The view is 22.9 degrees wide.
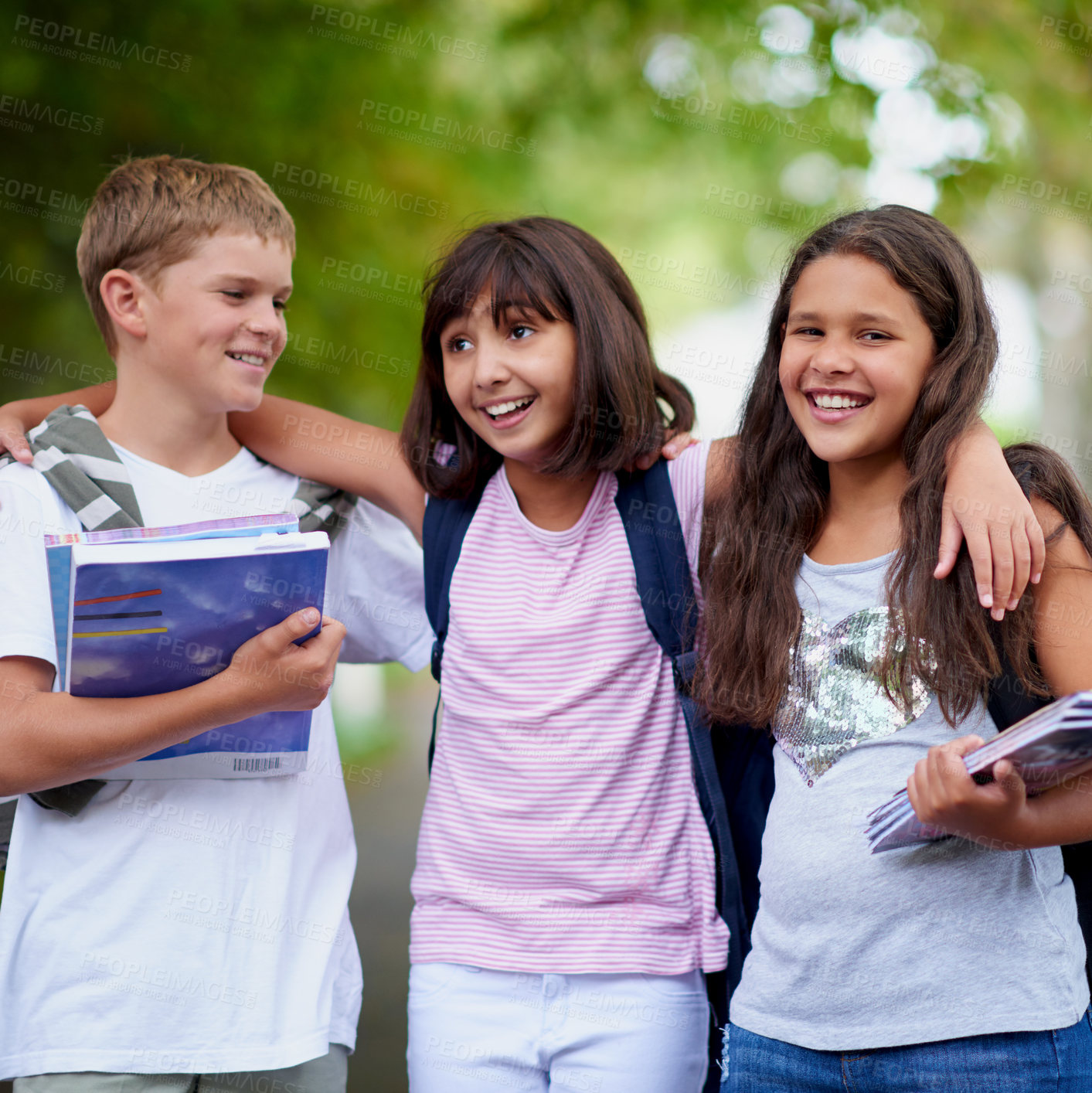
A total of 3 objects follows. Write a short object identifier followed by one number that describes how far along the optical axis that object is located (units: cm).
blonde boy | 204
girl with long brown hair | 195
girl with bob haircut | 213
